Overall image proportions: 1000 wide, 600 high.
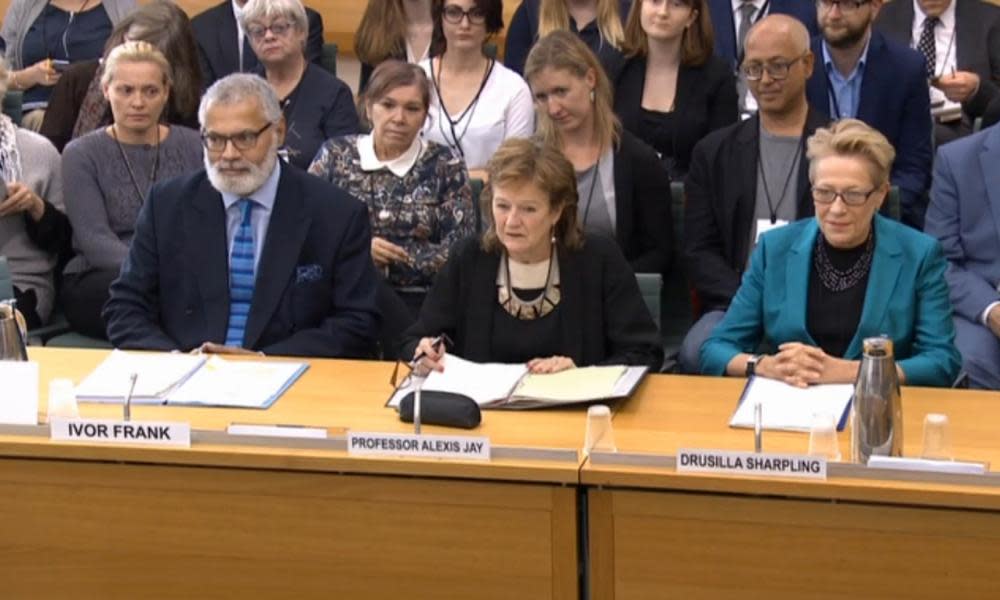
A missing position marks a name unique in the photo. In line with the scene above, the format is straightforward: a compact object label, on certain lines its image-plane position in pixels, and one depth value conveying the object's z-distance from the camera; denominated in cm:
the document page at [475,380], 379
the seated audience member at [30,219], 537
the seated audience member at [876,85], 554
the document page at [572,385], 376
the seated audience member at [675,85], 568
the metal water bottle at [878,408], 329
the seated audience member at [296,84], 589
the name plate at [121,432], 350
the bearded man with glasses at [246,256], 450
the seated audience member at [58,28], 676
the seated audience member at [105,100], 591
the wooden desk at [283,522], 337
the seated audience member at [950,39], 605
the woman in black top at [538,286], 424
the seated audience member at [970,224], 475
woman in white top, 579
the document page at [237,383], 383
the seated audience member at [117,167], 535
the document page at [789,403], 358
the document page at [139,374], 384
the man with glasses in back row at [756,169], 514
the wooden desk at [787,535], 317
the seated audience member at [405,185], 521
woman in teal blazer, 418
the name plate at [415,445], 338
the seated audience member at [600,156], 523
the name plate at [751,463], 322
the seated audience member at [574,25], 589
